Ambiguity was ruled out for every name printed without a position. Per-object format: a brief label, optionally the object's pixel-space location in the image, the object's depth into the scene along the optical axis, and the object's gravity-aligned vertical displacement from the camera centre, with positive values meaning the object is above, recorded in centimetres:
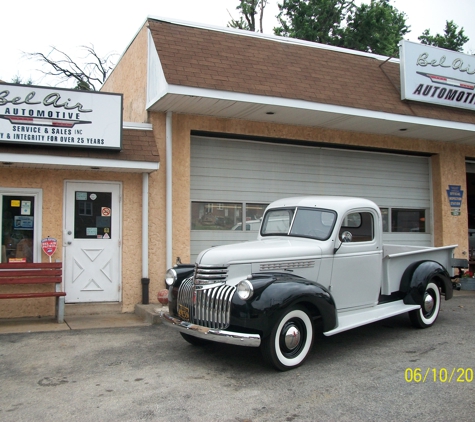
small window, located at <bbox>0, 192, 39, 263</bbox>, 820 +15
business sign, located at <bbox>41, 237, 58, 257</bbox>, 814 -15
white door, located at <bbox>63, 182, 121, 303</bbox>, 850 -11
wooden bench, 766 -63
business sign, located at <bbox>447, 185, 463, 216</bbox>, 1221 +90
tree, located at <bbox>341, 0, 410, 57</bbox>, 2547 +1071
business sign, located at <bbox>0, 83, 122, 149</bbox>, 759 +188
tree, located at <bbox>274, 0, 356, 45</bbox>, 2567 +1135
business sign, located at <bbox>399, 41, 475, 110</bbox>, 1055 +350
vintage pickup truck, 525 -58
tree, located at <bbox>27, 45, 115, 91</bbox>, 2775 +932
